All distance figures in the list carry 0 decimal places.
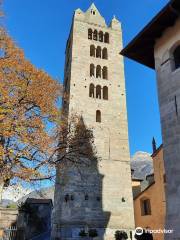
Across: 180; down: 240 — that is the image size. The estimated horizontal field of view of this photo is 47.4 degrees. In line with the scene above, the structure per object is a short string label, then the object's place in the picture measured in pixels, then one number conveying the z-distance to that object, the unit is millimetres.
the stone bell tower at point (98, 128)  18651
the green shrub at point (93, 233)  18080
